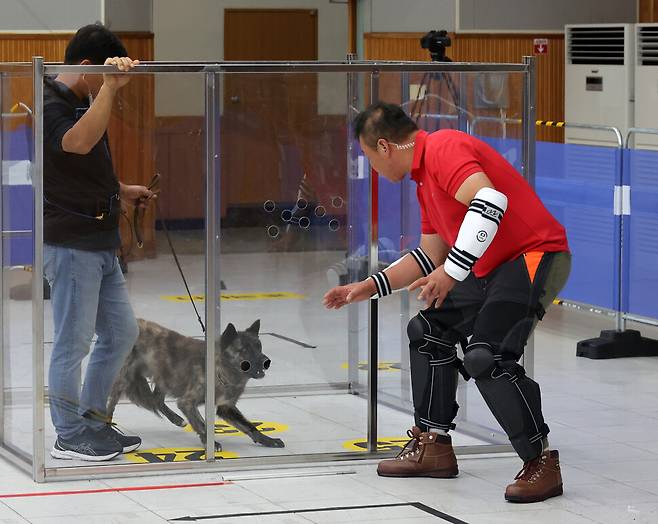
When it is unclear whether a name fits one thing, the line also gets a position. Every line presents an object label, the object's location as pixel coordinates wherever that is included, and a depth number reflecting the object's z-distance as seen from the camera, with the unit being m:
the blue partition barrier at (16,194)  8.81
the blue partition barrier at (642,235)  12.79
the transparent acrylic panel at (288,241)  8.92
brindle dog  8.89
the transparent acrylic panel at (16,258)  8.78
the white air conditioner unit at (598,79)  18.22
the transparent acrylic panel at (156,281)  8.64
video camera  14.83
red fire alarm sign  19.32
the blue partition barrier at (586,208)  13.27
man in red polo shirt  7.89
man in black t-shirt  8.32
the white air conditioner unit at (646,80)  17.80
